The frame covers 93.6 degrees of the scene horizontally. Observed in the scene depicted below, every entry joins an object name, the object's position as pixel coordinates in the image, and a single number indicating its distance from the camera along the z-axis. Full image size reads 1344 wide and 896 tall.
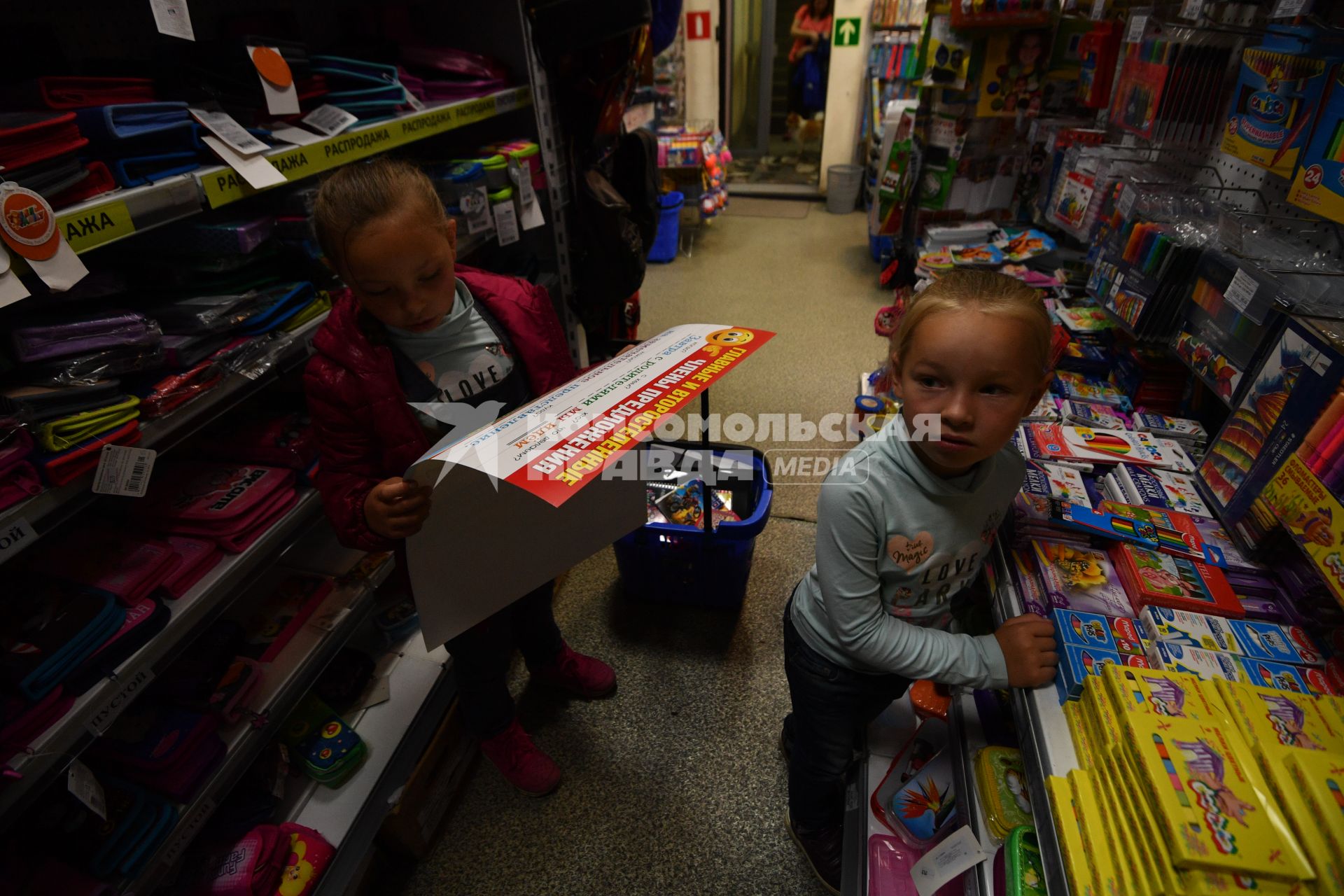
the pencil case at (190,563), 1.11
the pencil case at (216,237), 1.25
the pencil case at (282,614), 1.40
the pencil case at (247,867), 1.20
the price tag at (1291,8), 1.14
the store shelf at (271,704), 1.12
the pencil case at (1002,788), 0.98
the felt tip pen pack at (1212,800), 0.60
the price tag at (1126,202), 1.63
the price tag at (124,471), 0.94
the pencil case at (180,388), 1.06
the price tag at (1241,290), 1.16
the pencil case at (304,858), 1.27
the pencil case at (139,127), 0.98
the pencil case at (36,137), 0.84
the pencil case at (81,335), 0.96
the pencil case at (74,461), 0.89
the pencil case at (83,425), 0.89
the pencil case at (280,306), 1.30
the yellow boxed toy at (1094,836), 0.68
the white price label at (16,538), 0.83
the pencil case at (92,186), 0.92
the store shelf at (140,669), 0.86
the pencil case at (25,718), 0.86
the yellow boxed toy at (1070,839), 0.70
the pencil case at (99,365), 0.96
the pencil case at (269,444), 1.39
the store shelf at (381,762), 1.37
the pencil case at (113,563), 1.06
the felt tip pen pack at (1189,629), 0.93
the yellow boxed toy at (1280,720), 0.73
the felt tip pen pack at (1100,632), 0.95
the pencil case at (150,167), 0.99
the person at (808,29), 6.16
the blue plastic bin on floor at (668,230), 4.58
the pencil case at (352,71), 1.48
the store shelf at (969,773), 0.97
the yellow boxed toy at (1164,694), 0.75
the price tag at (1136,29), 1.89
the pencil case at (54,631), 0.90
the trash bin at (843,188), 5.70
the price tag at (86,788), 0.92
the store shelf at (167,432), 0.87
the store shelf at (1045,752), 0.78
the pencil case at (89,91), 1.00
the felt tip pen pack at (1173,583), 1.00
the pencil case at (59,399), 0.90
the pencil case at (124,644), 0.95
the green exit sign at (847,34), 5.47
